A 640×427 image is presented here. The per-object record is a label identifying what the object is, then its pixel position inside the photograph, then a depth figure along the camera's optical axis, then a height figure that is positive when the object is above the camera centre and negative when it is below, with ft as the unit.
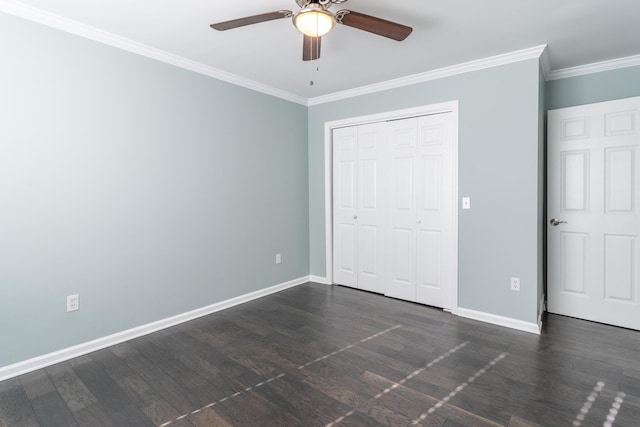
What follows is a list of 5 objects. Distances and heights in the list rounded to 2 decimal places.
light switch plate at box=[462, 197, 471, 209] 10.85 +0.09
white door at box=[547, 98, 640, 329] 9.82 -0.23
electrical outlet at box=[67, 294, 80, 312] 8.28 -2.32
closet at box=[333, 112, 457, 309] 11.57 -0.08
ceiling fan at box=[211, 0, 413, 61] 6.06 +3.46
